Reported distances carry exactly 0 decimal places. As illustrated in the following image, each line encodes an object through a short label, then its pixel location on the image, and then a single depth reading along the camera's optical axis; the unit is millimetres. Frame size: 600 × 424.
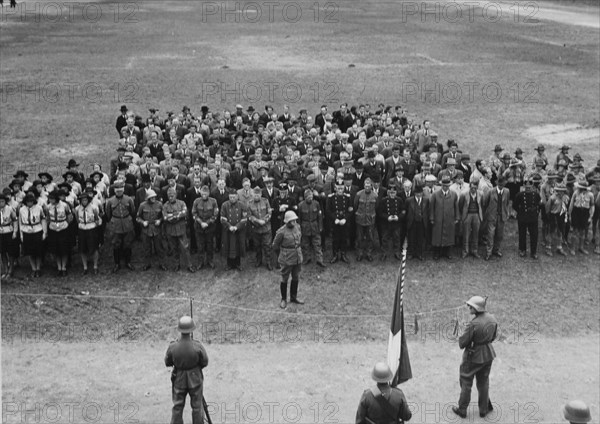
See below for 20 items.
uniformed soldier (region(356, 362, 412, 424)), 8047
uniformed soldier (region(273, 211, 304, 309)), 13078
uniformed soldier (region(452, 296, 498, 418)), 9758
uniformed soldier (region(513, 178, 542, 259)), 15312
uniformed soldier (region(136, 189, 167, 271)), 14703
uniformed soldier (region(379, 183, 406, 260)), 15203
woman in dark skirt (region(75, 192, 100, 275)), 14430
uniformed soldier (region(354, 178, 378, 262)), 15203
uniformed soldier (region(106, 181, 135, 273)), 14648
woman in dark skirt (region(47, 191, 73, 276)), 14305
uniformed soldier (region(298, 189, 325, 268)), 14797
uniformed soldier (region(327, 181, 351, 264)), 15195
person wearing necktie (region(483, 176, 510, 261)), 15406
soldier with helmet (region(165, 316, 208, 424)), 9281
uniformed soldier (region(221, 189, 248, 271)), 14711
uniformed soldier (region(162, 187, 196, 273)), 14570
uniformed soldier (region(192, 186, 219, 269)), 14836
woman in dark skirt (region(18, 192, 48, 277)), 14141
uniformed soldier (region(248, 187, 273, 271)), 14805
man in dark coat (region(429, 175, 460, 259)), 15305
